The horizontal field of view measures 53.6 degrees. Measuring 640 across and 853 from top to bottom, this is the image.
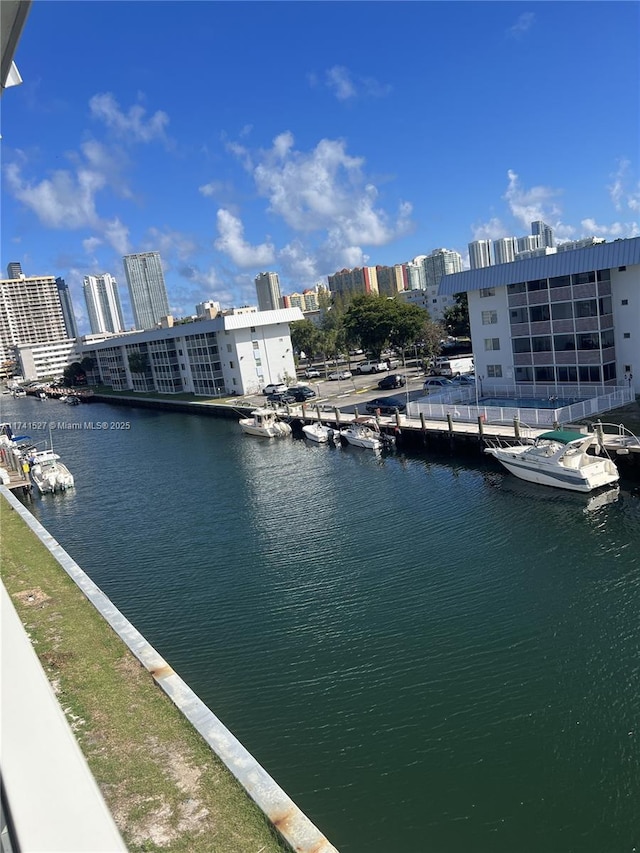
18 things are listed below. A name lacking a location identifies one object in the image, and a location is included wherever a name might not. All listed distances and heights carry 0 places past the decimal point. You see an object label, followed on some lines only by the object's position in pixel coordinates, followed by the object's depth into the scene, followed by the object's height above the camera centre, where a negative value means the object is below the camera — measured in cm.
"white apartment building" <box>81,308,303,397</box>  7619 -108
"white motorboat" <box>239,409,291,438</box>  5541 -752
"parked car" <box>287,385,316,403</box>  6506 -610
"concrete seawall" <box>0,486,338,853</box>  974 -738
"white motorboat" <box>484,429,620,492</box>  2941 -795
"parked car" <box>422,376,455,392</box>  5566 -605
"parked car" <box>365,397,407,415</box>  5003 -660
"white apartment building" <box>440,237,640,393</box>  3922 -123
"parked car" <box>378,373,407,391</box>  6269 -596
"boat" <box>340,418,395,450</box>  4431 -778
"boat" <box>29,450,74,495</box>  4442 -738
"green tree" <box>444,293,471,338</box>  8794 -103
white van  6494 -570
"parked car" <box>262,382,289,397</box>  7125 -571
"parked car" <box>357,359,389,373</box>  8200 -557
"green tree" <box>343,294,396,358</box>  8106 +27
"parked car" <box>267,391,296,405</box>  6452 -624
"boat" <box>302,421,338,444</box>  4888 -780
